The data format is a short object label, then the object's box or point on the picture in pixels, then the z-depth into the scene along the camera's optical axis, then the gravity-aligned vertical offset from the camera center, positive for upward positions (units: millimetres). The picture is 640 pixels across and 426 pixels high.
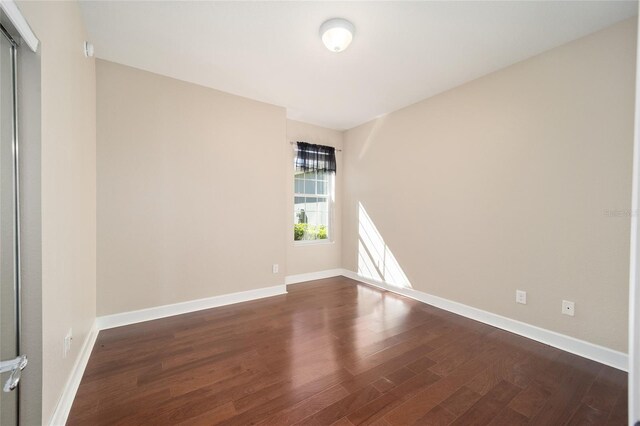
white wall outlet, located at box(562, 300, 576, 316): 2230 -851
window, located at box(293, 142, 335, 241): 4383 +318
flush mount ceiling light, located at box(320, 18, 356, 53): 2016 +1411
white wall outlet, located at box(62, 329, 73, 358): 1560 -839
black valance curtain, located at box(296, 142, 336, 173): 4297 +887
